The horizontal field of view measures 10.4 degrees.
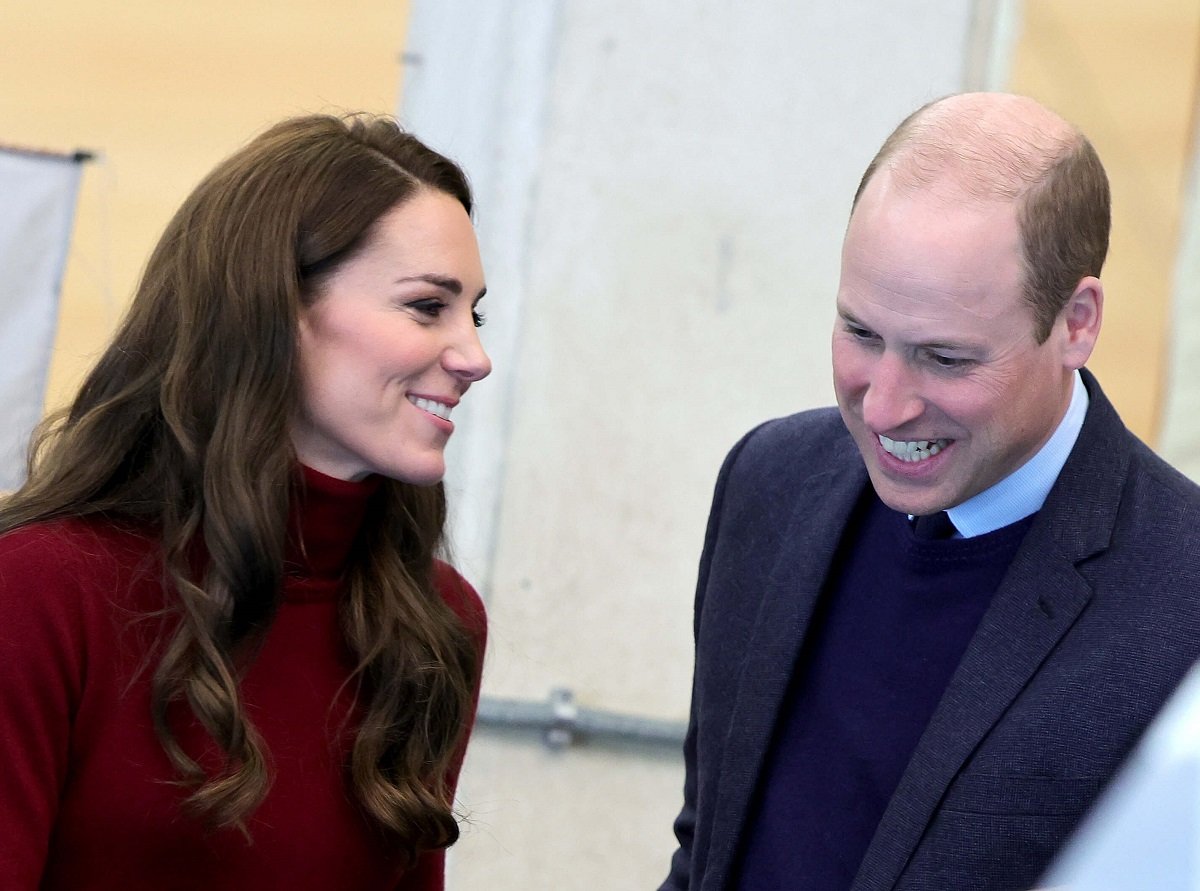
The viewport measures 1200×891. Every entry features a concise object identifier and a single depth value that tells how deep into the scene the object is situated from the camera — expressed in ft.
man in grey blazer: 14.56
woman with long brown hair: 14.81
